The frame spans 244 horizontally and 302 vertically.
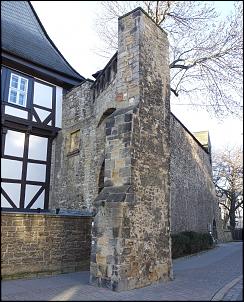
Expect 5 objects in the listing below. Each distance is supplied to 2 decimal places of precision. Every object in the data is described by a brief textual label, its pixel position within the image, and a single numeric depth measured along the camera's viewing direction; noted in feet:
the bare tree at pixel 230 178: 105.40
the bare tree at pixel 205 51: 49.67
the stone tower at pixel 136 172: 25.21
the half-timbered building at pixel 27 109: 40.70
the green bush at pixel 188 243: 44.24
